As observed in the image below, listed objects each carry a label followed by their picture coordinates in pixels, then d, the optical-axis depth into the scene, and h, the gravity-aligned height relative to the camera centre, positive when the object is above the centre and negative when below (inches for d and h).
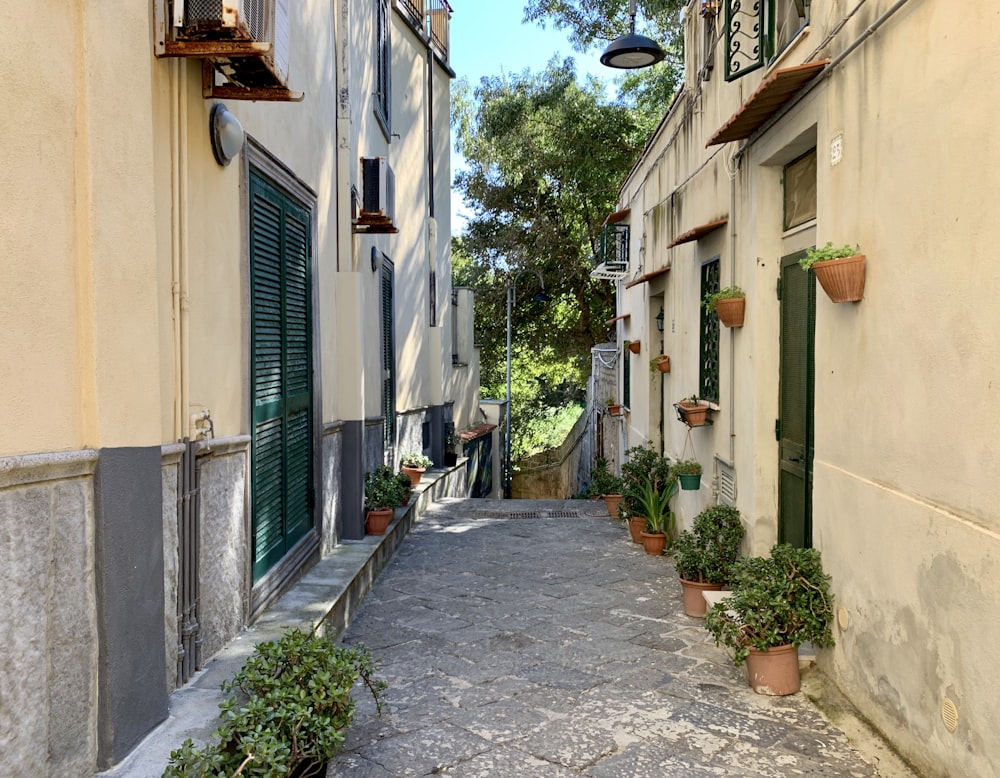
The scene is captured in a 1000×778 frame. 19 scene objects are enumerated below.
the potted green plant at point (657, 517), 300.7 -58.1
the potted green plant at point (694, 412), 257.8 -15.2
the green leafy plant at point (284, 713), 106.3 -49.8
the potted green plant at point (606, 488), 394.6 -62.9
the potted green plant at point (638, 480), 322.3 -46.7
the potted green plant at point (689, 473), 272.5 -36.6
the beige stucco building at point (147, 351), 97.2 +2.5
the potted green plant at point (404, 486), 316.2 -48.3
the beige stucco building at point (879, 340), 109.7 +4.4
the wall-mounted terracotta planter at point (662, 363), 340.2 +0.9
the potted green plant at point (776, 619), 159.0 -50.2
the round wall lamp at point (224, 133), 152.9 +44.6
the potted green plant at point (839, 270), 145.3 +17.1
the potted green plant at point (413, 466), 410.9 -51.1
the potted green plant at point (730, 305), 219.3 +16.3
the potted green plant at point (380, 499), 289.0 -48.6
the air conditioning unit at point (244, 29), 123.6 +53.2
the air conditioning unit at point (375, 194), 281.0 +60.2
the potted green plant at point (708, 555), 215.8 -50.8
